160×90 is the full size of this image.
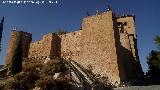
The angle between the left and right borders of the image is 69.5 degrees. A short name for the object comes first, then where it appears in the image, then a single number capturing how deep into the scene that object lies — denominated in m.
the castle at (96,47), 13.72
